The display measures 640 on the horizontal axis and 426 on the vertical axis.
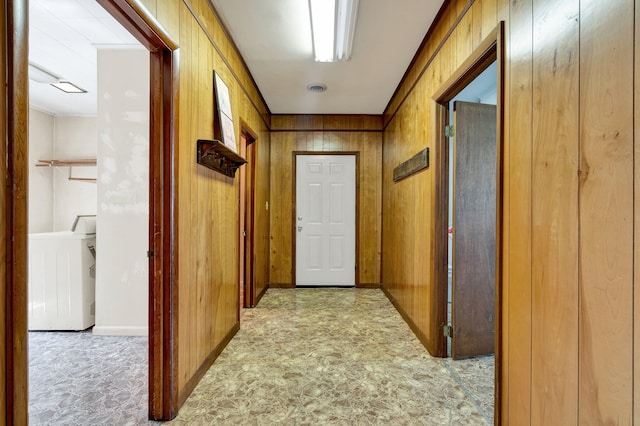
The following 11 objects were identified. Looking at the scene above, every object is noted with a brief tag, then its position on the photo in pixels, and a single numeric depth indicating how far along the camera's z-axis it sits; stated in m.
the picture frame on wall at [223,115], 2.33
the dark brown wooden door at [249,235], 3.71
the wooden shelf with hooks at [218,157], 2.00
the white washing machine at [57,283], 2.89
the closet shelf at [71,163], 4.55
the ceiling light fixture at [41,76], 3.20
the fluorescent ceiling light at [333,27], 2.09
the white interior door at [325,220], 4.74
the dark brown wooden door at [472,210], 2.33
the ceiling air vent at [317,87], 3.52
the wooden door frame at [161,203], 1.52
